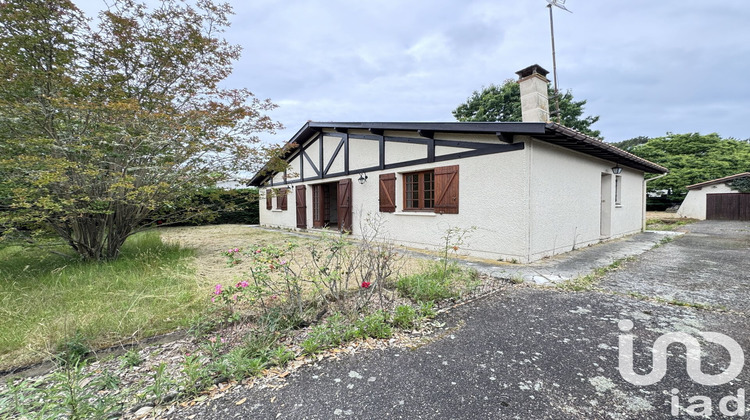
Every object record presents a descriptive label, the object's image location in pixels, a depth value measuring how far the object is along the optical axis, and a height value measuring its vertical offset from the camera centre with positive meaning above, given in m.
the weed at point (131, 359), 2.04 -1.10
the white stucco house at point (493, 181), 5.30 +0.38
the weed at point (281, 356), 2.02 -1.10
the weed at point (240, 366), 1.87 -1.08
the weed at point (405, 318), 2.61 -1.09
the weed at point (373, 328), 2.43 -1.09
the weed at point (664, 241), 7.13 -1.26
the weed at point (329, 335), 2.18 -1.08
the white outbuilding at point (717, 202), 15.34 -0.47
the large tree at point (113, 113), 4.02 +1.42
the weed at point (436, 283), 3.29 -1.05
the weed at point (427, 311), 2.81 -1.10
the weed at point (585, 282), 3.69 -1.17
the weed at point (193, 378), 1.73 -1.08
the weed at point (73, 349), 2.09 -1.08
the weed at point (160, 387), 1.65 -1.09
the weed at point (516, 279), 3.99 -1.15
